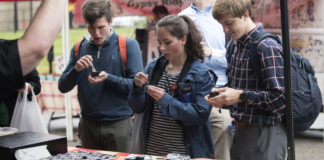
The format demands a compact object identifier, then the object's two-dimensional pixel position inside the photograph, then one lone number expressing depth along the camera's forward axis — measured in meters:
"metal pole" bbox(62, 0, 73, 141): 5.31
